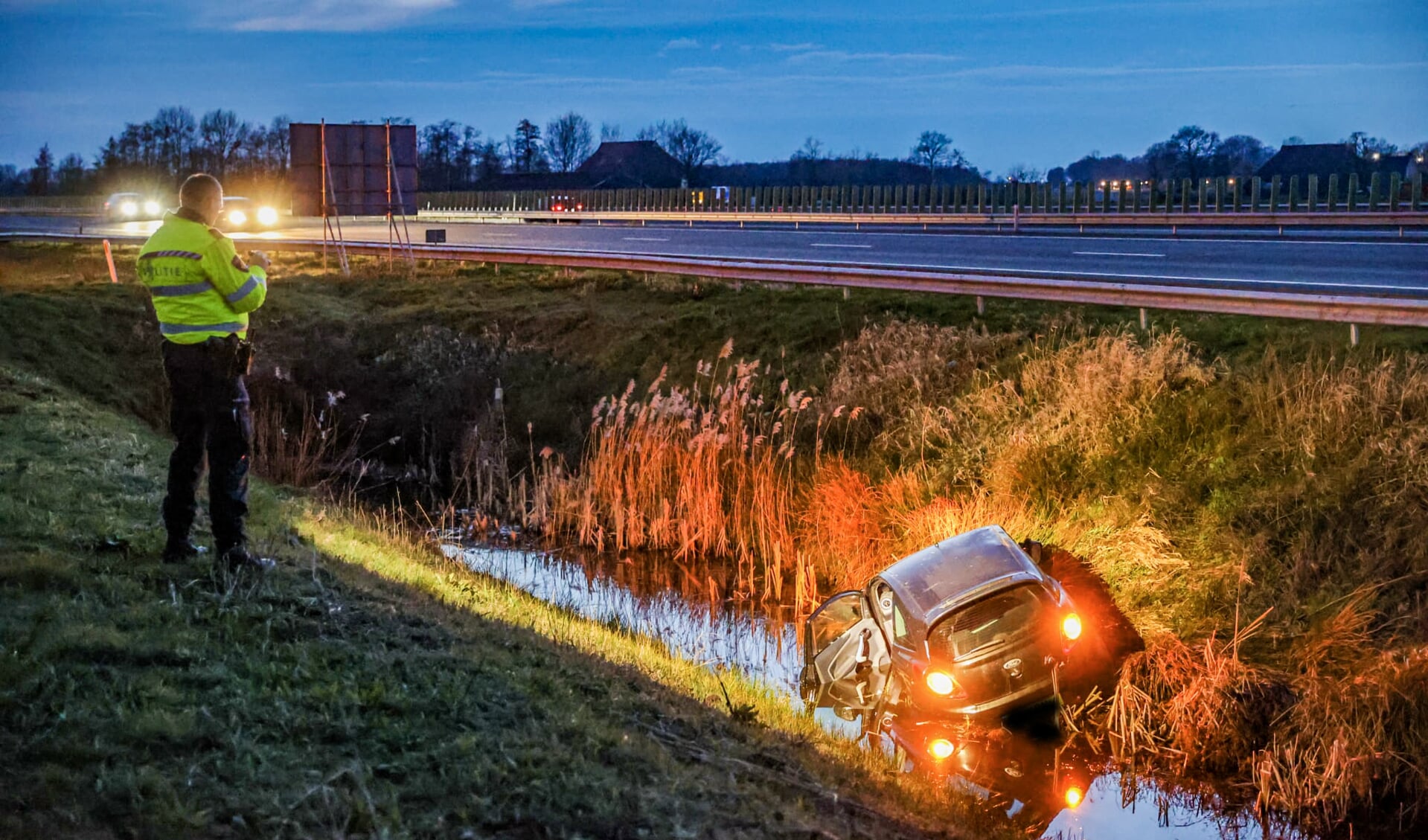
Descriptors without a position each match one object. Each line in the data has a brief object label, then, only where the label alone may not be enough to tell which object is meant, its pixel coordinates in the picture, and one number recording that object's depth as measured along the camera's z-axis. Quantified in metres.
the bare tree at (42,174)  94.69
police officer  7.47
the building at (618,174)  86.06
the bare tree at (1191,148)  65.56
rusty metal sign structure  31.58
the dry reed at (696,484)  14.90
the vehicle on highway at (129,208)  55.09
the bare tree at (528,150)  97.12
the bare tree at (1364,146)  58.78
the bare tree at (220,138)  97.81
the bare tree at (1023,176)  58.19
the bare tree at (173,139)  96.94
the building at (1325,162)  57.22
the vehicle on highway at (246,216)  43.31
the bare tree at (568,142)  97.12
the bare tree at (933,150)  76.38
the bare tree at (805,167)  87.31
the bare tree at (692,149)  92.19
